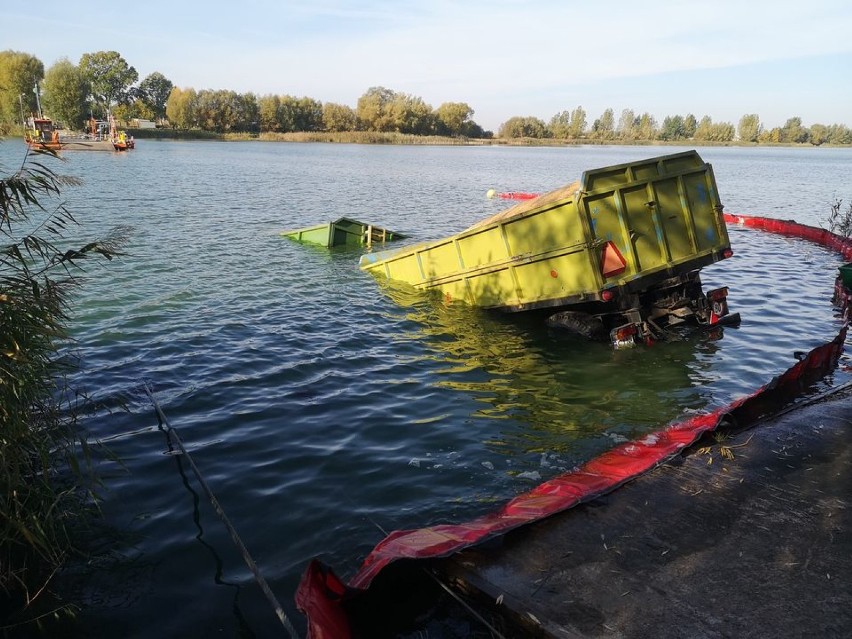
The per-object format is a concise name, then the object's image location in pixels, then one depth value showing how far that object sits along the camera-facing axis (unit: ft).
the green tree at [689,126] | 589.65
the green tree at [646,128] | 573.24
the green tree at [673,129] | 589.69
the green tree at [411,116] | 444.14
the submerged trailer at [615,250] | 33.04
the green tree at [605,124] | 607.53
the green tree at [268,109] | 416.87
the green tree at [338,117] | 437.17
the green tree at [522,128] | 528.22
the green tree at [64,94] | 294.87
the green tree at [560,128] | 551.18
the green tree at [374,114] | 442.50
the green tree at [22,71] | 269.85
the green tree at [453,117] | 471.21
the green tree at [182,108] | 376.48
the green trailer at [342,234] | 67.15
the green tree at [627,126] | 588.01
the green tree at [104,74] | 378.94
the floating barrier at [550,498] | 12.48
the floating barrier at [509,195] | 119.44
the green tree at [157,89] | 456.04
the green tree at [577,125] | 555.28
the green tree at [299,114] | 425.28
